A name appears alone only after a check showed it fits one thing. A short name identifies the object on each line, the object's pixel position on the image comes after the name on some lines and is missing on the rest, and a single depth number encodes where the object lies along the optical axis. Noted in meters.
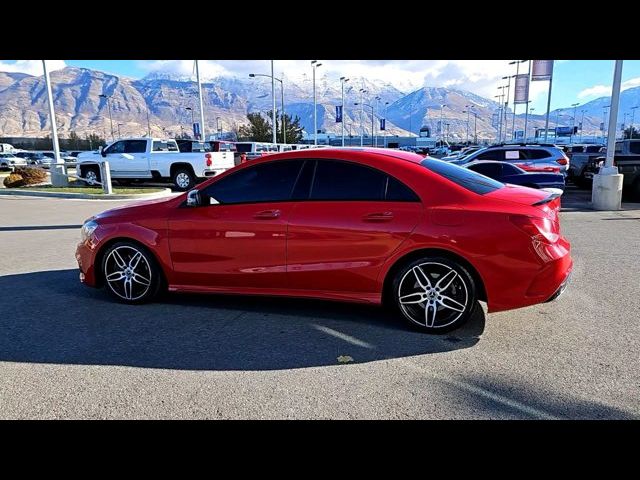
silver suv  14.97
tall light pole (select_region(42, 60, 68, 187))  18.17
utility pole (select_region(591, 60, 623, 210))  11.85
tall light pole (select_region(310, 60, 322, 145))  50.86
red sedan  3.72
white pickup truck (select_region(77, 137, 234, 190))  17.42
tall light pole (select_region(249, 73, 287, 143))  52.91
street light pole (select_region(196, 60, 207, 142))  28.97
